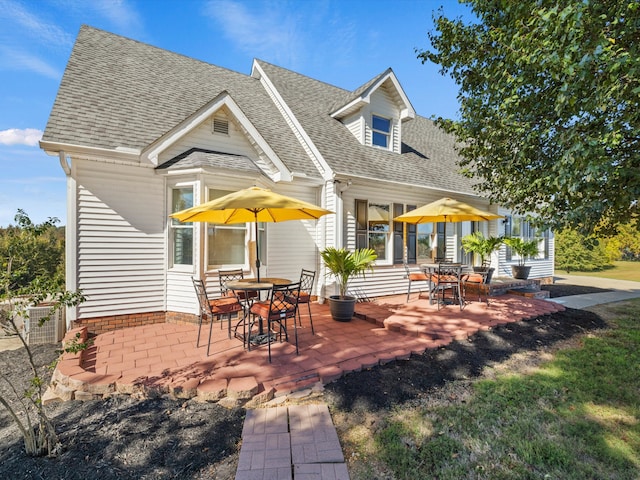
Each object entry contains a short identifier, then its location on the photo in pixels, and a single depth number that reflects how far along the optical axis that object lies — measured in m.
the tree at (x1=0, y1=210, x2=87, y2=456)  2.76
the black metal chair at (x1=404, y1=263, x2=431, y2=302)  8.50
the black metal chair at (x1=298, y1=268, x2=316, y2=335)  6.07
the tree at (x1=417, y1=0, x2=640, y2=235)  3.71
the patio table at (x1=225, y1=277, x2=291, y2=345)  5.04
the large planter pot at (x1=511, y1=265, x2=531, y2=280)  11.68
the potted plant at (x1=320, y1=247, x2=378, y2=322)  6.98
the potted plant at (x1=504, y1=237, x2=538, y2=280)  11.65
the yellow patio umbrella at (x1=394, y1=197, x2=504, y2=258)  7.70
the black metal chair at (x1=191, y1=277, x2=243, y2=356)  5.21
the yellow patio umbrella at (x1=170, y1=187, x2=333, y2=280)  4.77
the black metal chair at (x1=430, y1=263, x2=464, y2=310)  7.63
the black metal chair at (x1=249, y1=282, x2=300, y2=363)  4.88
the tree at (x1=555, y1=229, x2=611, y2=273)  20.89
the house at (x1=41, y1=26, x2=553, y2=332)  6.42
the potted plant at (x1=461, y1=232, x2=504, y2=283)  10.00
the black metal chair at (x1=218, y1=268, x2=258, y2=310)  5.60
